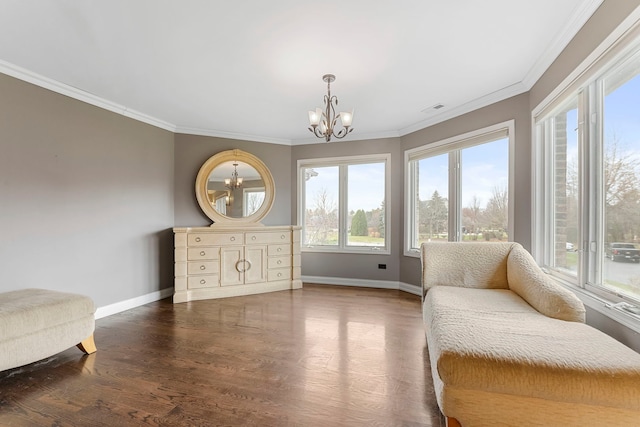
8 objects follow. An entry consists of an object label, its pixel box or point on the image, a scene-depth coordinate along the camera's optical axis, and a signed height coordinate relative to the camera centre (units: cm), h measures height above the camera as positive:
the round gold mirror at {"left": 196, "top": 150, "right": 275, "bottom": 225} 445 +39
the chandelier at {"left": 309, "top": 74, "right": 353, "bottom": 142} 267 +86
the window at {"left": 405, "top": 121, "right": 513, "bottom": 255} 333 +33
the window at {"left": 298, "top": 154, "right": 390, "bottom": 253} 476 +18
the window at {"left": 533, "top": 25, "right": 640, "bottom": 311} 164 +24
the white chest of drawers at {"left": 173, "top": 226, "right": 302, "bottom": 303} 397 -67
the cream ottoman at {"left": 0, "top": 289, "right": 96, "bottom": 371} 196 -79
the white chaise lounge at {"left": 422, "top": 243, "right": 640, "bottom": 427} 111 -60
